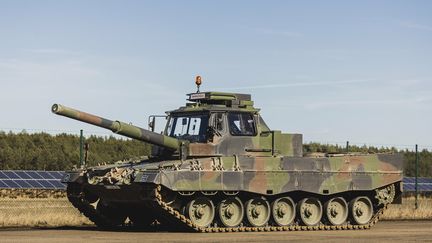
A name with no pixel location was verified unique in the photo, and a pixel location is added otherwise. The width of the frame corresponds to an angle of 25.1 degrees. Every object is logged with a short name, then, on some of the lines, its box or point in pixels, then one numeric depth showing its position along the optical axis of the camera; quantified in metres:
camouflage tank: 24.64
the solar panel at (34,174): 41.63
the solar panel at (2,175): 40.88
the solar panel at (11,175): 41.09
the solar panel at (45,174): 42.07
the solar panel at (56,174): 42.69
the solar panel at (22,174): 41.31
